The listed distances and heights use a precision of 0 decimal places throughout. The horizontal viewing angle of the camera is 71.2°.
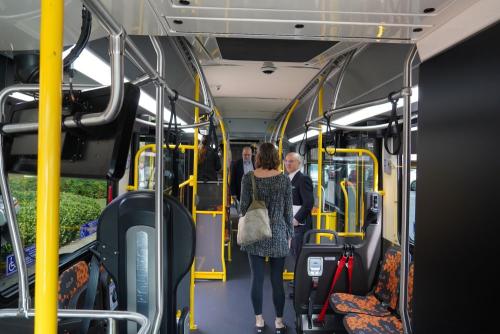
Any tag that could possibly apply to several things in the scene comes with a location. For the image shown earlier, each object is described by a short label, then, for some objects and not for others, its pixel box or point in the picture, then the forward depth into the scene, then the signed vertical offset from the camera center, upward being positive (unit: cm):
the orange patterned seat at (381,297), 255 -101
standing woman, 284 -35
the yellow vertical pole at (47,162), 60 +1
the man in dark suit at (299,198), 388 -34
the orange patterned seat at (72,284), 199 -72
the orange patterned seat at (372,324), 223 -103
